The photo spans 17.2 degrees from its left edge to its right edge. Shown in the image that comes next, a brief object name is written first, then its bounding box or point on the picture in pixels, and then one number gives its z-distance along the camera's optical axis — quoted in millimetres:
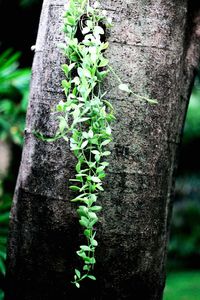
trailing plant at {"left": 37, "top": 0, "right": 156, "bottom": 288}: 1055
